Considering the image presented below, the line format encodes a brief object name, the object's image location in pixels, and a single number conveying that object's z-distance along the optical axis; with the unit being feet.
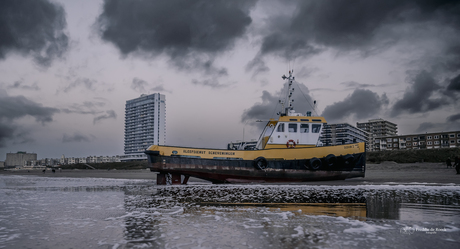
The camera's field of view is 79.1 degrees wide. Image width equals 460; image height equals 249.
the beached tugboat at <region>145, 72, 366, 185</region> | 57.36
